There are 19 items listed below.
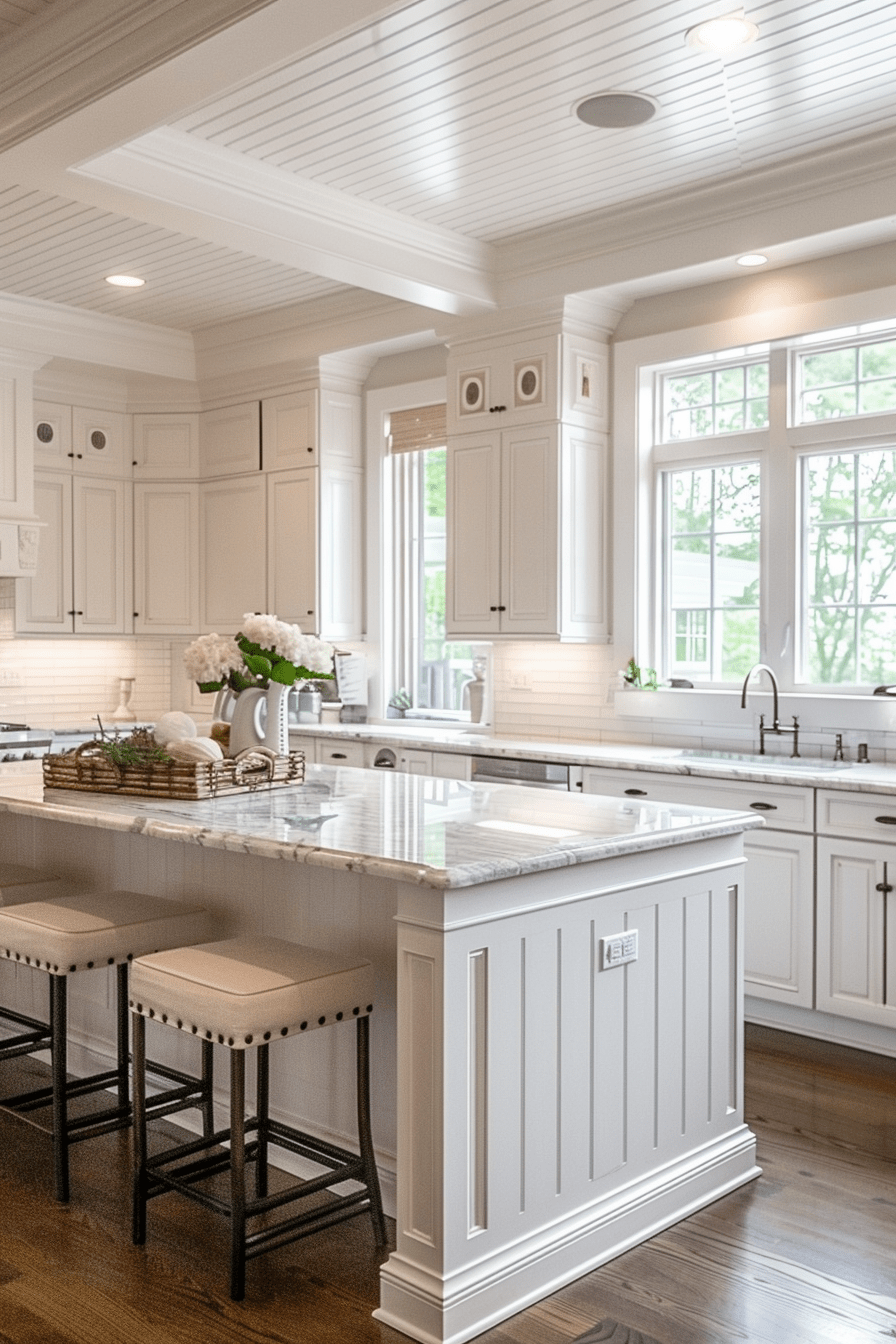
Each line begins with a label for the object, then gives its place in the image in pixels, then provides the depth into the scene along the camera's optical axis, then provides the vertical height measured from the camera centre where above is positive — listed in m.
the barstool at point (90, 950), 2.97 -0.75
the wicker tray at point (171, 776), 3.25 -0.36
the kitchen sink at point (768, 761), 4.53 -0.44
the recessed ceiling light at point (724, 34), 3.38 +1.72
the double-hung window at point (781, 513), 4.76 +0.56
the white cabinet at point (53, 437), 6.69 +1.16
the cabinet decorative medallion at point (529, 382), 5.33 +1.17
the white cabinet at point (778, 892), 4.17 -0.85
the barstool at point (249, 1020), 2.46 -0.77
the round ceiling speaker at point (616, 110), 3.85 +1.72
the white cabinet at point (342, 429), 6.39 +1.16
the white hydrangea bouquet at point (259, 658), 3.62 -0.03
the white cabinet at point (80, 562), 6.68 +0.48
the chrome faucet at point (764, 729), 4.80 -0.32
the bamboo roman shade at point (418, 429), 6.25 +1.14
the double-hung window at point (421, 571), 6.38 +0.41
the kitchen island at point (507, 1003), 2.37 -0.76
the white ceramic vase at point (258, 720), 3.69 -0.22
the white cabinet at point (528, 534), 5.30 +0.51
